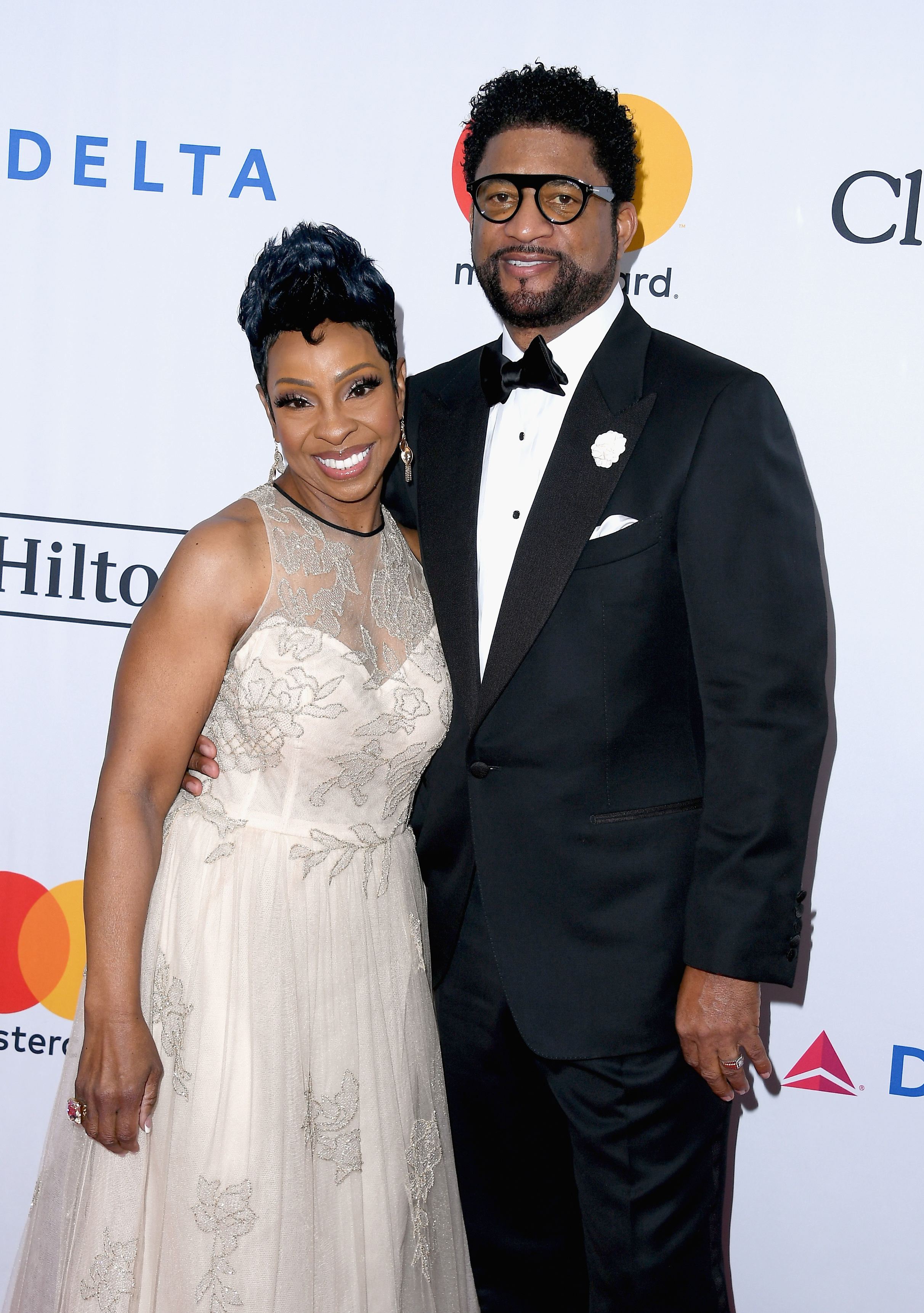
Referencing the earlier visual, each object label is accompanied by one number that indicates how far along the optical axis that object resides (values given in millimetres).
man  1612
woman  1563
